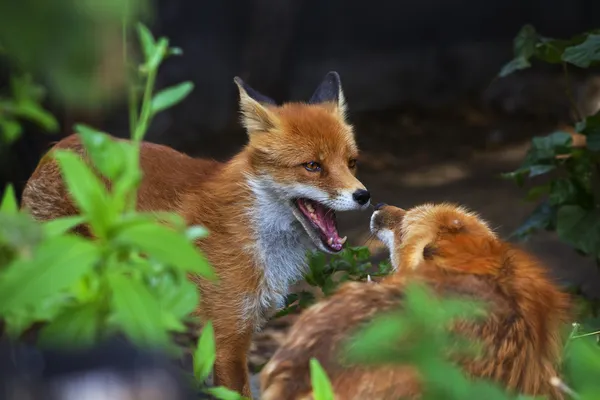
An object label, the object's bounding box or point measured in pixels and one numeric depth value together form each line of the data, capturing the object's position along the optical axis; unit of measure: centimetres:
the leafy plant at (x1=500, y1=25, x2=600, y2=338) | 1012
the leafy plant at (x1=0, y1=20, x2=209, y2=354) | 250
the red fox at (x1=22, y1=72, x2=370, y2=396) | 877
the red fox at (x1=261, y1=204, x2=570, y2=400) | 495
